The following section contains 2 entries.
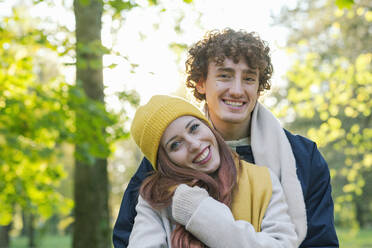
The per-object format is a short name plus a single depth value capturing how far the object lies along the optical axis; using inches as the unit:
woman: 85.7
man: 100.5
